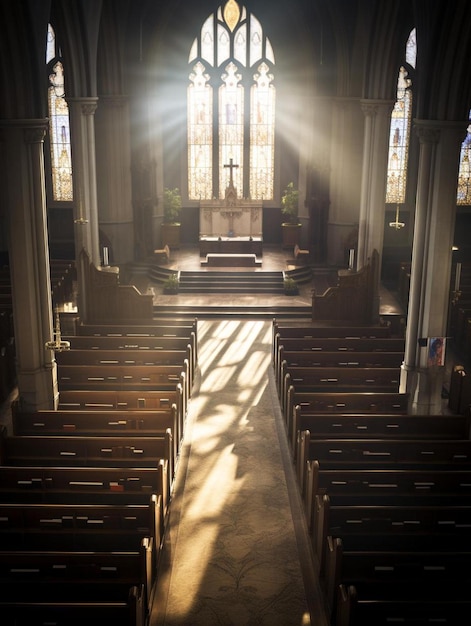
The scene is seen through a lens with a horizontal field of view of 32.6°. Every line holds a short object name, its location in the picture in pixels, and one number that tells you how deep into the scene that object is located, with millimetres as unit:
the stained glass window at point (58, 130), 27797
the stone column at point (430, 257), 14250
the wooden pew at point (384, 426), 12469
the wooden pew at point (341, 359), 15961
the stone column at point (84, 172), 18906
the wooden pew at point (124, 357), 15742
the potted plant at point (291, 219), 28234
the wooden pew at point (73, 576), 8469
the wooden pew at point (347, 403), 13539
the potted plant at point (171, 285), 24141
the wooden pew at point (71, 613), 7871
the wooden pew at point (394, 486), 10664
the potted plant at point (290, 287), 24031
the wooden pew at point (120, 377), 14641
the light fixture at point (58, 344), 12938
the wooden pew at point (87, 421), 12500
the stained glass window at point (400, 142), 27797
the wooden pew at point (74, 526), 9656
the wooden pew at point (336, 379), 14766
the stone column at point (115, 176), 25750
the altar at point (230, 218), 28031
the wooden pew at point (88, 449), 11531
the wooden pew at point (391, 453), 11586
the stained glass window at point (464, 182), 28312
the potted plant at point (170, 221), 28234
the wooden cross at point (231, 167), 28141
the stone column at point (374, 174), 19938
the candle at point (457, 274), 15703
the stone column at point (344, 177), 25844
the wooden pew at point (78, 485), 10555
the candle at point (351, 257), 20562
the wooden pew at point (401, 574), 8672
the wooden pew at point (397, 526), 9805
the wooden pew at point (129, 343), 16734
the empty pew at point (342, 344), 16750
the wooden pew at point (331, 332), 17609
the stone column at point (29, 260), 13398
